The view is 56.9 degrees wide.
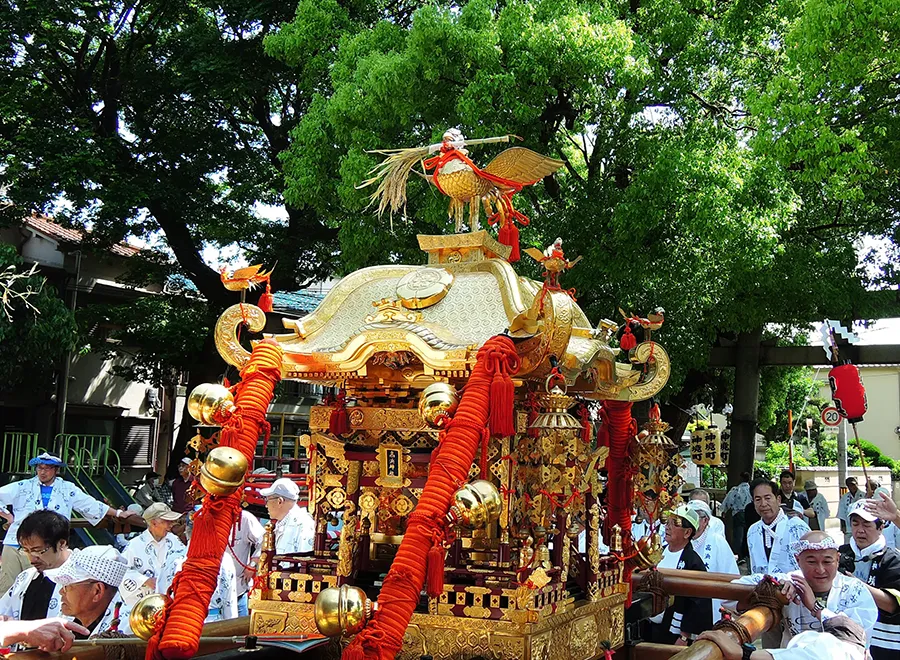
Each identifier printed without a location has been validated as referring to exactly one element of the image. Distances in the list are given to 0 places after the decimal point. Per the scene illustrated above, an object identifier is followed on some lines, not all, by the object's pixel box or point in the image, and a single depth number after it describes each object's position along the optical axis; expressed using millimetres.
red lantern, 7906
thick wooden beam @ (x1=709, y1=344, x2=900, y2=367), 14859
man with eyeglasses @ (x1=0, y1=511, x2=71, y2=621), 4633
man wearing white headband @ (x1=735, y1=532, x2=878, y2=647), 4426
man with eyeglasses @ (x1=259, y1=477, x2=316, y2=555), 6918
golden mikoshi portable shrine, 3535
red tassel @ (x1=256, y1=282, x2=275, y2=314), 4586
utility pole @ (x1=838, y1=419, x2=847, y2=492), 22030
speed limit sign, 9852
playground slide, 12008
